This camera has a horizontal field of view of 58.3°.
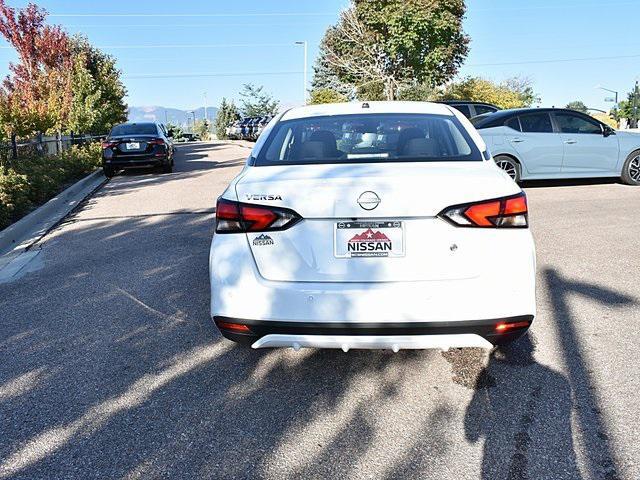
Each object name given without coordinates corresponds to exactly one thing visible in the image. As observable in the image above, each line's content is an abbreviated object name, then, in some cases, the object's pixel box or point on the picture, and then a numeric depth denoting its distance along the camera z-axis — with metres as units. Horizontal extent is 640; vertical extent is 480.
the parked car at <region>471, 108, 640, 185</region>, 10.50
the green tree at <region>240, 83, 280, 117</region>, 76.19
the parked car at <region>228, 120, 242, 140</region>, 42.50
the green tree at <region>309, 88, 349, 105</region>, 40.97
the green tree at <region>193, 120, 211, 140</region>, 80.59
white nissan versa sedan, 2.87
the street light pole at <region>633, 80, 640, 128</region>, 61.84
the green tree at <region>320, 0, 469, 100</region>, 27.58
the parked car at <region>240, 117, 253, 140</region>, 38.71
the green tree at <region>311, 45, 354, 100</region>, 50.69
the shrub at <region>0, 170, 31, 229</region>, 8.18
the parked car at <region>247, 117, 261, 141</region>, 36.56
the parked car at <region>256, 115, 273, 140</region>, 34.88
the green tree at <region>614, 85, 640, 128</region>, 64.21
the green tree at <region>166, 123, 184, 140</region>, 71.64
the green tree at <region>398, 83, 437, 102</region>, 34.46
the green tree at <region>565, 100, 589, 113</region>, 100.67
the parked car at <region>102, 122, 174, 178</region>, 15.04
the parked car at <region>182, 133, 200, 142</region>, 69.19
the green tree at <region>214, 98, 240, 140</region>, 72.25
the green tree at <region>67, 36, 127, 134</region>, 21.47
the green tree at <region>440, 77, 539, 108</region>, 35.53
